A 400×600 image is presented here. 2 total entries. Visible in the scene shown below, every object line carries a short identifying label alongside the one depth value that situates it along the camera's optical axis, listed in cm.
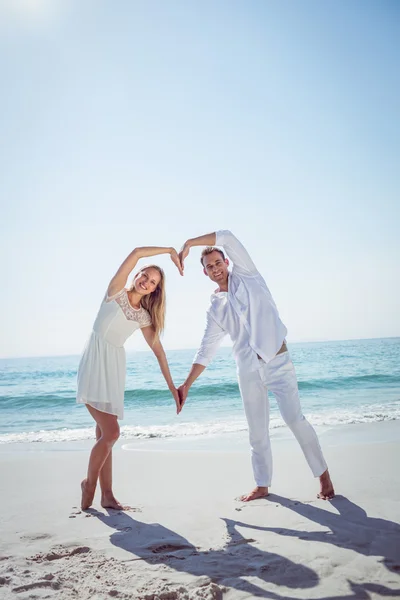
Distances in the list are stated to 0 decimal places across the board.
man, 348
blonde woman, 341
